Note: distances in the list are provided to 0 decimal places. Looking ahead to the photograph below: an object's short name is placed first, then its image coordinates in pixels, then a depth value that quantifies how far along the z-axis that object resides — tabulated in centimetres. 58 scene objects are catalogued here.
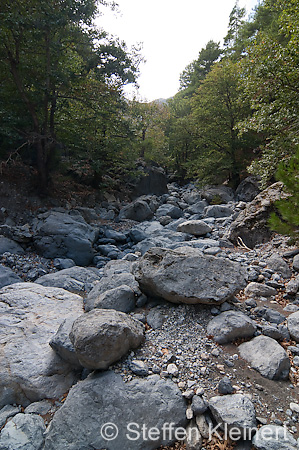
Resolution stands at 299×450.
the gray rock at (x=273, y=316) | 325
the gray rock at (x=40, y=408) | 264
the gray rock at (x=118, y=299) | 363
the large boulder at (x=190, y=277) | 333
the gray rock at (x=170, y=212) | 1248
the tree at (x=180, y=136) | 2073
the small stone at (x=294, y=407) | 212
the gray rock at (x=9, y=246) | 722
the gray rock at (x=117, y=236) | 966
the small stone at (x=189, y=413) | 220
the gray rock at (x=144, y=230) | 945
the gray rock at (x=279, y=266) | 450
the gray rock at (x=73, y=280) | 535
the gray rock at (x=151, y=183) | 1711
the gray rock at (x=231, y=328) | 292
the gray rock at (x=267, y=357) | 246
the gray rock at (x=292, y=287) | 389
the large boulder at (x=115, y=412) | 214
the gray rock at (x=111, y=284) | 398
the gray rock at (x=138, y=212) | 1244
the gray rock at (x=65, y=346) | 292
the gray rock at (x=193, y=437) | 202
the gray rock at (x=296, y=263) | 448
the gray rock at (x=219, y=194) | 1381
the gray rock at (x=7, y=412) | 262
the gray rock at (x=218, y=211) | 1058
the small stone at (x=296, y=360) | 263
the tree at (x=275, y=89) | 616
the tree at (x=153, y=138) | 1906
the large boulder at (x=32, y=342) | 287
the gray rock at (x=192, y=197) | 1528
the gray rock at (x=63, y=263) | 725
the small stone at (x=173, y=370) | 251
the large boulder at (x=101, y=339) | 248
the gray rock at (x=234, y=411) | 198
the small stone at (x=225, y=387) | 228
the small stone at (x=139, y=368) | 253
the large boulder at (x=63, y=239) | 781
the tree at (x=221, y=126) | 1462
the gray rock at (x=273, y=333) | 292
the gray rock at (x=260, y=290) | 400
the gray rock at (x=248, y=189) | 1298
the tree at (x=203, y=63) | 2819
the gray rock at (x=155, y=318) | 327
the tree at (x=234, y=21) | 2422
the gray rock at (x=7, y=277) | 564
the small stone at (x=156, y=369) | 257
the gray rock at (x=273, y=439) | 182
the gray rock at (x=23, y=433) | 230
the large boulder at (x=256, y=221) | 641
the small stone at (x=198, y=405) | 219
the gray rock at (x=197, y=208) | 1267
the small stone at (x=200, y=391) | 232
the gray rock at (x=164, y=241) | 756
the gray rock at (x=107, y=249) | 841
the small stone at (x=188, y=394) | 232
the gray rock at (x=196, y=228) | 819
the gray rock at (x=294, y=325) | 292
